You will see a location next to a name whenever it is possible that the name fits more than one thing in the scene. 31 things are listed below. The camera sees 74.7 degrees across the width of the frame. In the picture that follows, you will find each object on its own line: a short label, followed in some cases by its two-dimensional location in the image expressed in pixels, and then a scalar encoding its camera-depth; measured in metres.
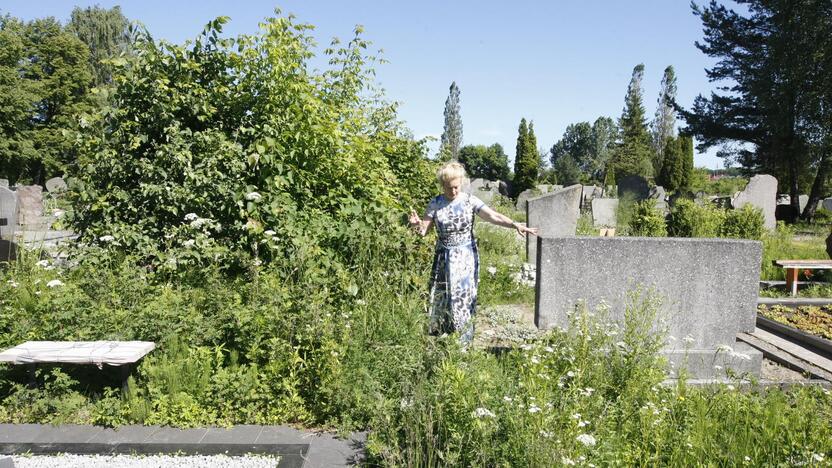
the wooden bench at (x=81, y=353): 3.75
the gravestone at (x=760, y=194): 16.91
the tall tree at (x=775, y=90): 22.59
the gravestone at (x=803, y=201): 26.42
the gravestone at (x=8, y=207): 11.29
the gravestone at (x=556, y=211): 9.17
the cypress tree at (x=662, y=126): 54.66
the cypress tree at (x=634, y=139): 43.38
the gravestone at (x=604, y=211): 15.70
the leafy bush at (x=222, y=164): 5.39
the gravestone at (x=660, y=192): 23.70
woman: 4.57
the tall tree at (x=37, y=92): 31.42
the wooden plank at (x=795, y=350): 5.15
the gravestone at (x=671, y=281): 4.61
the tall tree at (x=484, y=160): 79.00
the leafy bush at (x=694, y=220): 10.66
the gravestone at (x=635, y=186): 18.88
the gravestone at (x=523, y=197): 21.13
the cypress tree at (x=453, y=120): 69.00
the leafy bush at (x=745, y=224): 10.69
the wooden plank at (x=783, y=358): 4.85
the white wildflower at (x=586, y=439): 2.41
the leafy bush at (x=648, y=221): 10.54
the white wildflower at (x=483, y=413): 2.60
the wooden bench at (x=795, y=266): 8.09
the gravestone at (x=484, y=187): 17.75
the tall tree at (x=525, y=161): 44.49
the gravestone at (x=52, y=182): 22.56
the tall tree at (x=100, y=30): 38.81
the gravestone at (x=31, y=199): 16.45
